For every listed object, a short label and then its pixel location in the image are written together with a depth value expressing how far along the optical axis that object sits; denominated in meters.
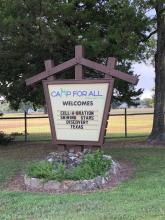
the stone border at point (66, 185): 10.26
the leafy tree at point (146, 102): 125.44
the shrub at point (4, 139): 19.80
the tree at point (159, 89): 18.67
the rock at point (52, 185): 10.32
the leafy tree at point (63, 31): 14.63
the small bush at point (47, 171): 10.45
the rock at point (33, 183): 10.49
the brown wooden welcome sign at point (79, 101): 12.35
